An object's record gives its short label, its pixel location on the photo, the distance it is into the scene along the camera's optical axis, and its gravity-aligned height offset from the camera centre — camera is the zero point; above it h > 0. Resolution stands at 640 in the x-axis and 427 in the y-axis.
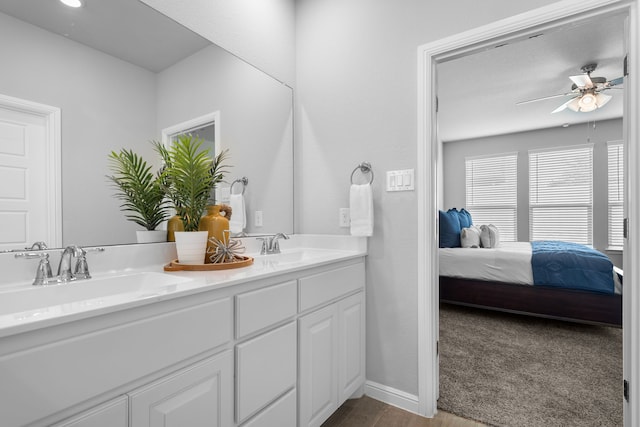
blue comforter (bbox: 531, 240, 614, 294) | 2.91 -0.53
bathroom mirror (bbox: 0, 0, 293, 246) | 1.09 +0.53
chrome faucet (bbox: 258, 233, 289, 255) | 1.92 -0.18
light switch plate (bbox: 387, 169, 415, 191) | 1.76 +0.18
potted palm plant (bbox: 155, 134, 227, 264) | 1.32 +0.12
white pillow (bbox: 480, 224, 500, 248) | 3.86 -0.29
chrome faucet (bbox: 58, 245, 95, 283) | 1.05 -0.17
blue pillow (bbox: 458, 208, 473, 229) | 4.32 -0.09
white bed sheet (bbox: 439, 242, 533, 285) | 3.27 -0.55
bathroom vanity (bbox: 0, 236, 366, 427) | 0.66 -0.37
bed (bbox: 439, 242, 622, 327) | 2.90 -0.72
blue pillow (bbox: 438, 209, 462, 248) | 3.88 -0.22
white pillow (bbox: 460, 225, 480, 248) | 3.84 -0.30
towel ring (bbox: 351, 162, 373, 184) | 1.90 +0.27
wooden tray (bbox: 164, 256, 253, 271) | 1.28 -0.21
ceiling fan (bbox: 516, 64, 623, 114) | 3.13 +1.24
